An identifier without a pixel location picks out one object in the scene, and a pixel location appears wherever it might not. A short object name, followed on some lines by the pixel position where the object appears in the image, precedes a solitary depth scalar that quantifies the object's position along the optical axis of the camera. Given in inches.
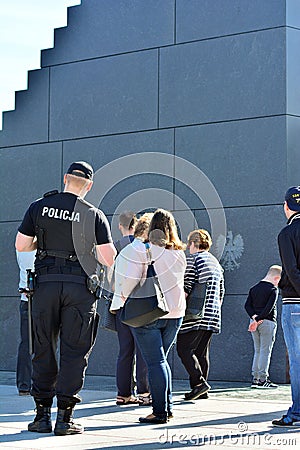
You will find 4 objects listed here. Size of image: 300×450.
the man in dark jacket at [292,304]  379.7
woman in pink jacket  385.2
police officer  359.8
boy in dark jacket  576.8
